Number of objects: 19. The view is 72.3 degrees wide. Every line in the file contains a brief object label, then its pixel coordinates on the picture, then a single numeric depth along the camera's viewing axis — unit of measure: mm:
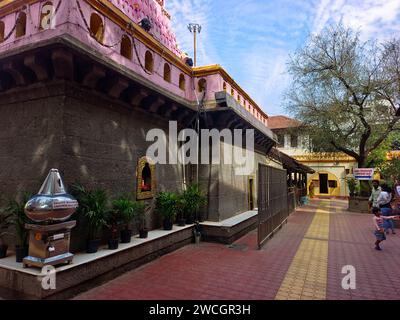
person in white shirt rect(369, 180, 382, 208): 10514
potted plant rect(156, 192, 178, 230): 6773
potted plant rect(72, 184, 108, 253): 4684
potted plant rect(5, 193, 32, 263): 4293
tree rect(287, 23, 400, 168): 15305
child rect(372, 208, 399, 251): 7270
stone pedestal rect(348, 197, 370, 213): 16469
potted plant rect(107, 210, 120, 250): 5031
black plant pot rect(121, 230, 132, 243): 5496
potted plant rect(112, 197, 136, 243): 5195
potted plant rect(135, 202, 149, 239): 5707
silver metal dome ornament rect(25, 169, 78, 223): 3762
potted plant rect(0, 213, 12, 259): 4527
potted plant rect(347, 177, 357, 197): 18484
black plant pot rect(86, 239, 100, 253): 4737
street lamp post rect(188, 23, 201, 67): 15608
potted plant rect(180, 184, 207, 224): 7555
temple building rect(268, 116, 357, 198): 29547
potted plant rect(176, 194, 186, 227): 7169
